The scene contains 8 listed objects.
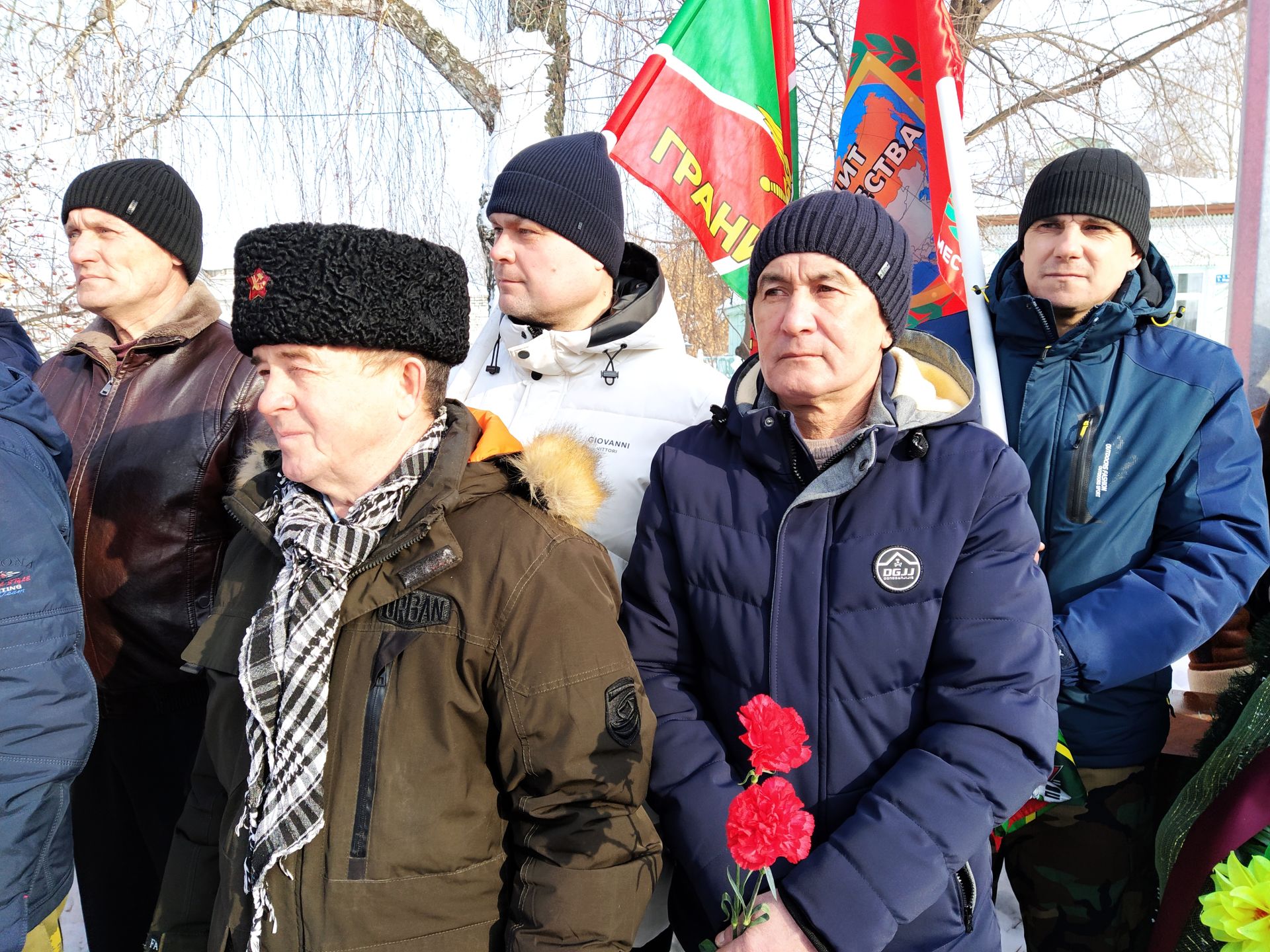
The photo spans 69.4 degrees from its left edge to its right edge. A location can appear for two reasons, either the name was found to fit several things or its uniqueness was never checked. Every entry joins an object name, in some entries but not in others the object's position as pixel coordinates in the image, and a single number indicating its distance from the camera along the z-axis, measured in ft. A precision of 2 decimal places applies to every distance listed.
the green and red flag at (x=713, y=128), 10.05
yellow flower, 3.81
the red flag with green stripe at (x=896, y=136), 9.43
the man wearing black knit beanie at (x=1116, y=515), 6.65
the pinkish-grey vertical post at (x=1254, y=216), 10.58
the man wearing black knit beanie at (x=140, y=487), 7.98
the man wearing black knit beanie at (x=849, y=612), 4.81
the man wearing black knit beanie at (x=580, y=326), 7.93
